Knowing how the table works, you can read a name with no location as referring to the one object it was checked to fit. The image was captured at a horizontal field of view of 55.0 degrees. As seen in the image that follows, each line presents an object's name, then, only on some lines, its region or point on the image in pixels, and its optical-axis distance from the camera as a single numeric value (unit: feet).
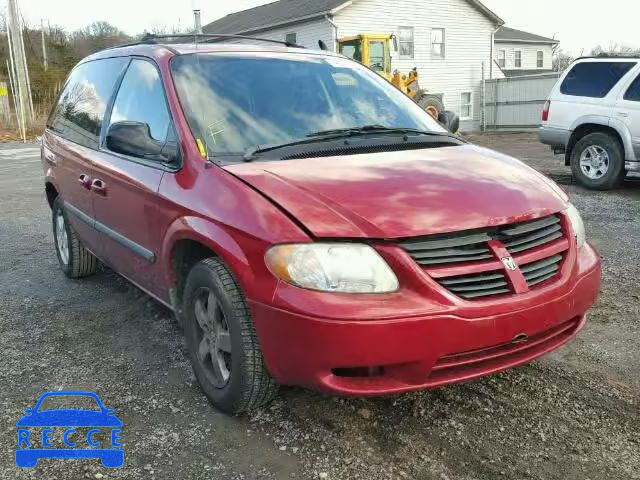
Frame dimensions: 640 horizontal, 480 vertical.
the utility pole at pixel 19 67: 78.59
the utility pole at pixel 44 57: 108.29
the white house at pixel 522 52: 132.67
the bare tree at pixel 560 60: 163.20
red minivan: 7.90
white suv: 28.17
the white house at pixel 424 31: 87.04
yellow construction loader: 70.38
